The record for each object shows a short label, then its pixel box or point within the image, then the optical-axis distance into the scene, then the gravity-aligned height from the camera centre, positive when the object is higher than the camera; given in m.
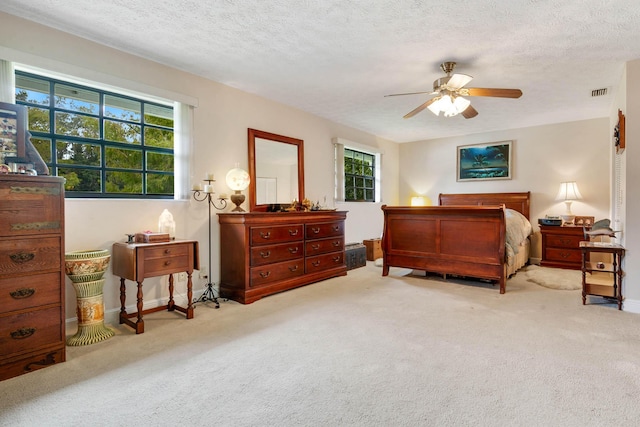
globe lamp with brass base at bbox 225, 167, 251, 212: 3.96 +0.37
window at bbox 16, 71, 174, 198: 2.83 +0.71
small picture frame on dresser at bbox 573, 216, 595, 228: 5.48 -0.15
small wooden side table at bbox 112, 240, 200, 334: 2.74 -0.43
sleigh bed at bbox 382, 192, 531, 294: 4.01 -0.38
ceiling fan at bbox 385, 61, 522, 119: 3.19 +1.17
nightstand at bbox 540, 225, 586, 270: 5.26 -0.56
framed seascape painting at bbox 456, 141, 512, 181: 6.39 +0.98
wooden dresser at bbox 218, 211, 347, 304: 3.65 -0.47
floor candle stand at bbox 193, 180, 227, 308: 3.60 +0.15
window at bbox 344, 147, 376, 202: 6.30 +0.71
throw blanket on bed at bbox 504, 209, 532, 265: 4.27 -0.29
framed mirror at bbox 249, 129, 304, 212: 4.36 +0.60
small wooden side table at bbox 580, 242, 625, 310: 3.37 -0.69
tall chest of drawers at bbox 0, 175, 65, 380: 2.03 -0.38
